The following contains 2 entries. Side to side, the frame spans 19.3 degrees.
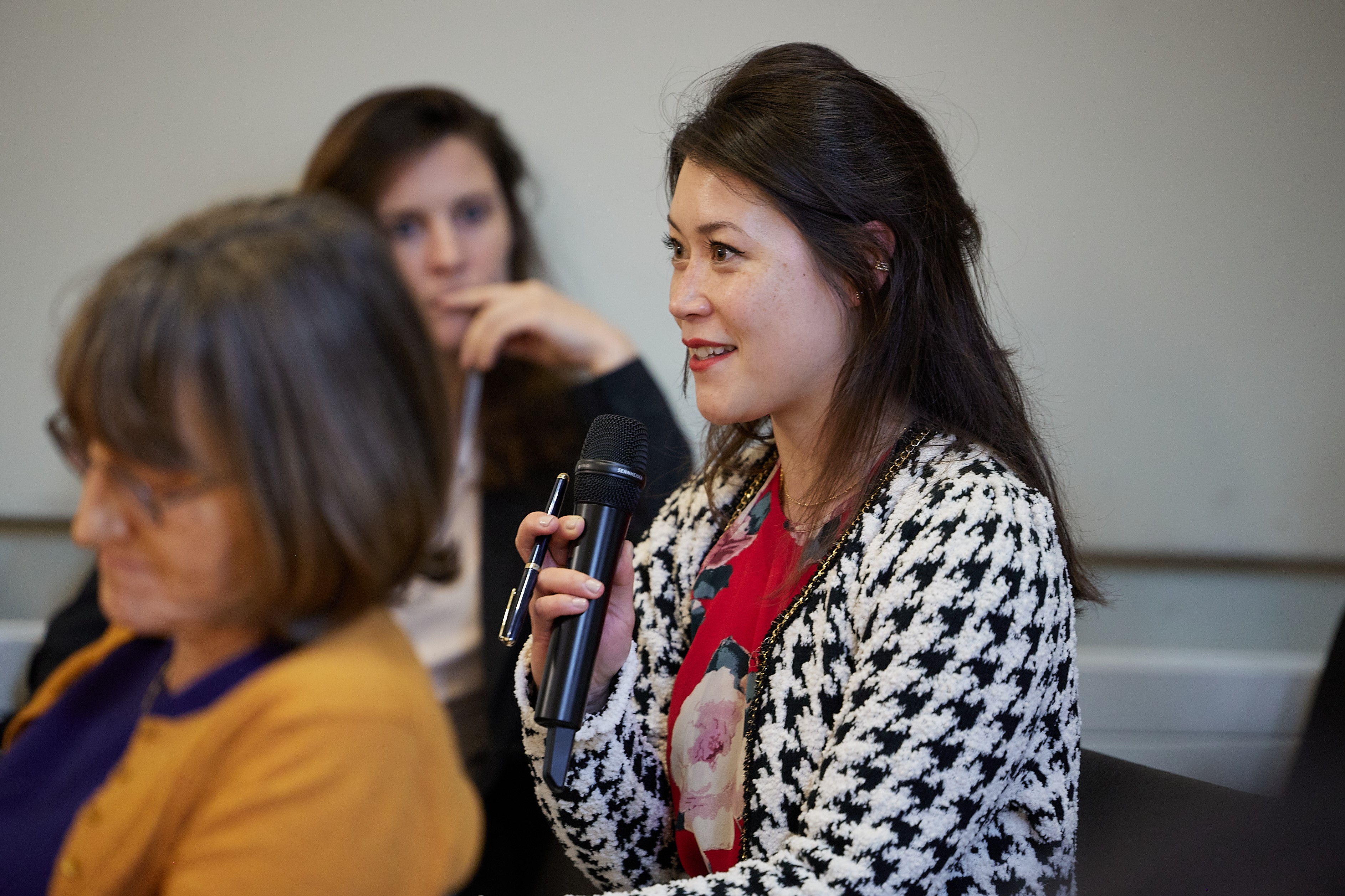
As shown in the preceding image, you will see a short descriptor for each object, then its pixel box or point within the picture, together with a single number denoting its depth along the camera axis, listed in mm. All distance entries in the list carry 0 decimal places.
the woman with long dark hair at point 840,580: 2410
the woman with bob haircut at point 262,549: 2202
